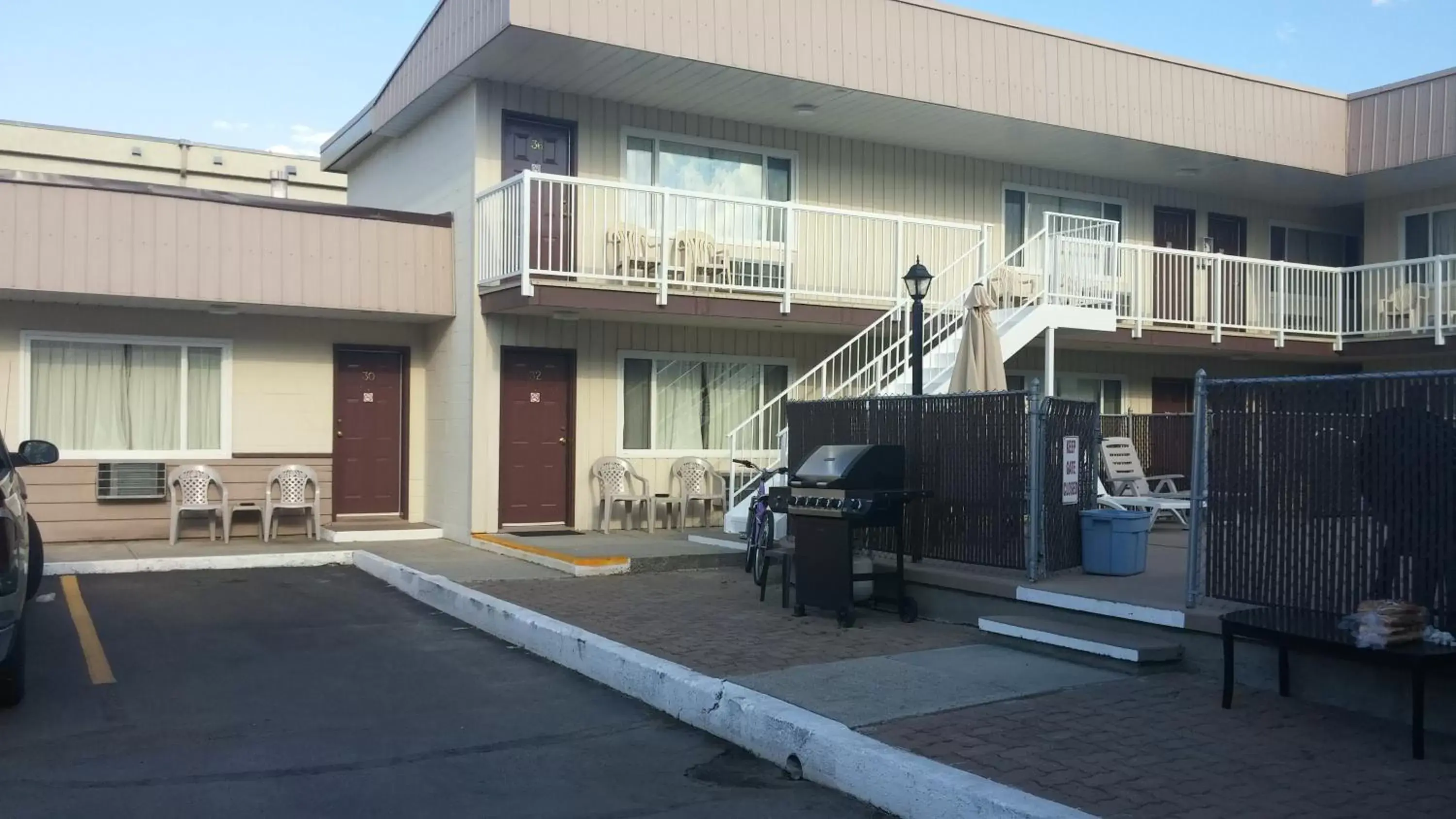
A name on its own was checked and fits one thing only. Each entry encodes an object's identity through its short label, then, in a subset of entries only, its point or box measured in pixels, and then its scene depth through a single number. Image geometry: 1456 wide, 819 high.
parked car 6.11
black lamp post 10.77
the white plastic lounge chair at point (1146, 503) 12.32
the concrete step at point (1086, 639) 7.15
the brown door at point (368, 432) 15.18
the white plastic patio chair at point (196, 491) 13.80
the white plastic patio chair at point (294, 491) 14.32
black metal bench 5.51
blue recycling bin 8.90
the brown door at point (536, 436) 14.40
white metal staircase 13.92
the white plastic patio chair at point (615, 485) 14.71
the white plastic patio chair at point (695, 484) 15.34
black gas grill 8.80
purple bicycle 10.93
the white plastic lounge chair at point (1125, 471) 14.42
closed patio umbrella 11.94
